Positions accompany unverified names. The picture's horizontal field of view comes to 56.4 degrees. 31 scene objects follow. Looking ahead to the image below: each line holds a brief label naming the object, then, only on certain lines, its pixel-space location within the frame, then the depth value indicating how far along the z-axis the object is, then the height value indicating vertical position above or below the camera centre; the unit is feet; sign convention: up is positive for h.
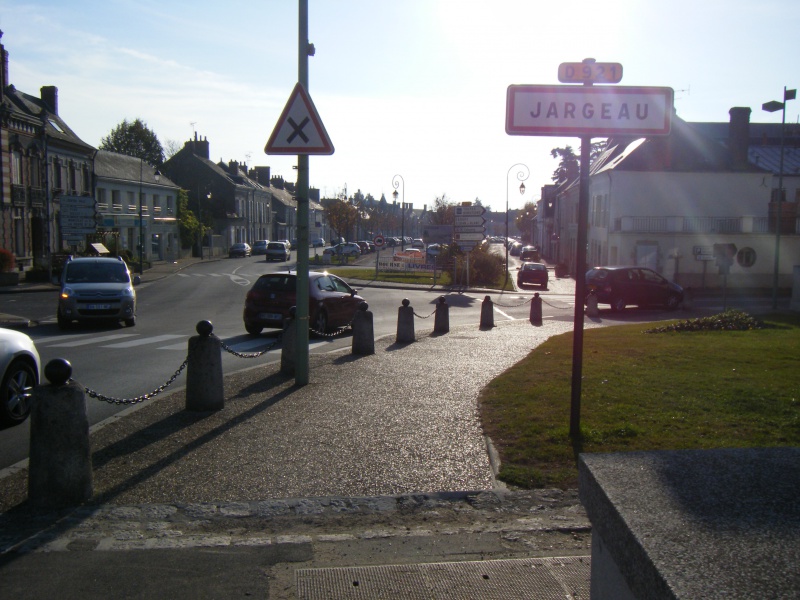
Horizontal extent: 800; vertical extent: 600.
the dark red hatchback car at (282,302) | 56.24 -4.29
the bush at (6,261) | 115.24 -2.60
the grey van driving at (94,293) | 62.39 -4.06
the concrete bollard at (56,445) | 17.30 -4.67
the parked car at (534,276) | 143.13 -5.54
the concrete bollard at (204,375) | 26.63 -4.63
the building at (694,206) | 143.02 +8.39
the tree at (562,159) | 311.88 +36.90
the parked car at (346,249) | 231.71 -0.96
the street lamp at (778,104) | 89.35 +17.26
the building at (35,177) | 126.52 +12.75
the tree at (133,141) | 360.48 +50.76
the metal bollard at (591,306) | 84.17 -6.66
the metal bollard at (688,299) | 94.22 -6.52
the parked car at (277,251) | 213.87 -1.50
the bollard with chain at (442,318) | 60.39 -5.82
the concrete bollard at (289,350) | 35.01 -4.88
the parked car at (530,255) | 223.51 -2.37
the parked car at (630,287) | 90.43 -4.90
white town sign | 20.04 +3.72
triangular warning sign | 29.22 +4.60
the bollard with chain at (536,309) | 73.77 -6.13
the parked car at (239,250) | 248.73 -1.49
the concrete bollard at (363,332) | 42.83 -4.92
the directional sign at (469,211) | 121.70 +5.85
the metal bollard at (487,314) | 69.41 -6.26
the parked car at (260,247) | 257.96 -0.47
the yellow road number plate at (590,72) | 20.06 +4.70
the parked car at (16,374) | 26.04 -4.68
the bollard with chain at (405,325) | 51.06 -5.37
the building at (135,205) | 179.22 +10.78
